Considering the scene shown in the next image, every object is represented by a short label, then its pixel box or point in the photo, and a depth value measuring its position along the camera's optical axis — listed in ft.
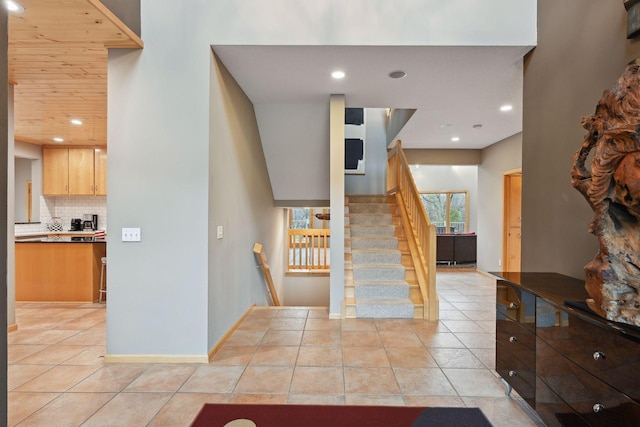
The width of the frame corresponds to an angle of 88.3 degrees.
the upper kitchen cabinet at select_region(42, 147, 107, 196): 20.52
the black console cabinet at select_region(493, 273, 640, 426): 4.58
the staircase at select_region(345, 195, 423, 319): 13.34
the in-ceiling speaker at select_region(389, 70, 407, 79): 11.23
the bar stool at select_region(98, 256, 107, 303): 15.88
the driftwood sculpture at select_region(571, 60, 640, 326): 4.57
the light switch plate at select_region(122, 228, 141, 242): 9.37
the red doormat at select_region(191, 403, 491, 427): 6.67
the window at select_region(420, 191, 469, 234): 39.04
